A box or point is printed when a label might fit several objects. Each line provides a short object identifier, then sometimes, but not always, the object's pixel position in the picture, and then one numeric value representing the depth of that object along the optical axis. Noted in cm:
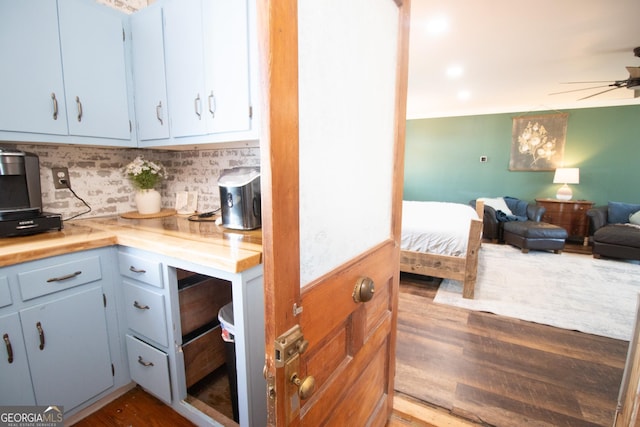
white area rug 253
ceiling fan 296
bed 290
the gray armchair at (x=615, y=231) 391
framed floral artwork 524
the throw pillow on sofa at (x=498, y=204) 518
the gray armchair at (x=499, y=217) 500
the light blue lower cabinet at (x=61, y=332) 121
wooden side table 495
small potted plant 201
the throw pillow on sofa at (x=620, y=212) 448
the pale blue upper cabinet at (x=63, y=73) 143
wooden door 55
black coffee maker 141
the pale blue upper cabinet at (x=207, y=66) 144
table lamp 488
